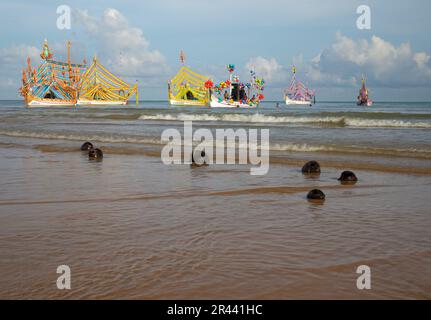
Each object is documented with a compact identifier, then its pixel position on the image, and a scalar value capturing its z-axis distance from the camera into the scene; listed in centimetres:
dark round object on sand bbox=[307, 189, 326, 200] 677
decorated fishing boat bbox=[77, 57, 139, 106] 9125
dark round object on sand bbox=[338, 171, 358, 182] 839
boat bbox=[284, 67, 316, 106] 10594
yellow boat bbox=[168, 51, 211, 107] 8288
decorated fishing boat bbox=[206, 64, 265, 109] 7219
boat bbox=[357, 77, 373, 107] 8994
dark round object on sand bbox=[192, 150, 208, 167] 1043
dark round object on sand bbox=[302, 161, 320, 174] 948
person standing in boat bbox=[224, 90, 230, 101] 7362
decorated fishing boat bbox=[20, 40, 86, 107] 7888
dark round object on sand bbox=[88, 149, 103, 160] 1159
